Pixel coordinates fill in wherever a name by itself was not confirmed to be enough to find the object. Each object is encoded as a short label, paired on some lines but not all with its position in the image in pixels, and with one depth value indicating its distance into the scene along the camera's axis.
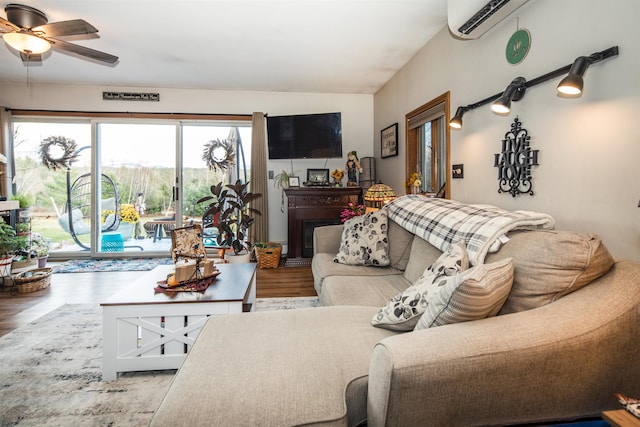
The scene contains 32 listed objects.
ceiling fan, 2.43
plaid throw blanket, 1.64
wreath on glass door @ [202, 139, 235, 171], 5.26
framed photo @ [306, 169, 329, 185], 5.25
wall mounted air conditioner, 2.01
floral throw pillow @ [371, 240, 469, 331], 1.34
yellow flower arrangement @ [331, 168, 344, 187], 4.96
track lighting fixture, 1.46
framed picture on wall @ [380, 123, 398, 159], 4.31
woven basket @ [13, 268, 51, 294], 3.40
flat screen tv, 4.89
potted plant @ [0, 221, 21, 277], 3.44
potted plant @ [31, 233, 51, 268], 4.00
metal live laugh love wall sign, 2.05
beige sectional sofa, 0.94
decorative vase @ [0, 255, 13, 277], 3.44
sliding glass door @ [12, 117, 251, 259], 4.98
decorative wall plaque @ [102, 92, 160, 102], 4.94
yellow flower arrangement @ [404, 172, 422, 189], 3.41
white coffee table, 1.85
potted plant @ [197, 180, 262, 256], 4.38
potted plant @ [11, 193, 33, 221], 4.37
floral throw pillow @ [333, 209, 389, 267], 2.63
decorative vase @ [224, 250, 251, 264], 4.37
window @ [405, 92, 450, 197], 3.16
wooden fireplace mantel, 4.71
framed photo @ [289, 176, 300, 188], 5.12
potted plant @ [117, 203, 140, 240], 5.20
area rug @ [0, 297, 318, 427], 1.58
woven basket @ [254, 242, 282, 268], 4.53
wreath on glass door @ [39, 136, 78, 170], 4.96
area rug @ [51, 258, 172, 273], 4.39
